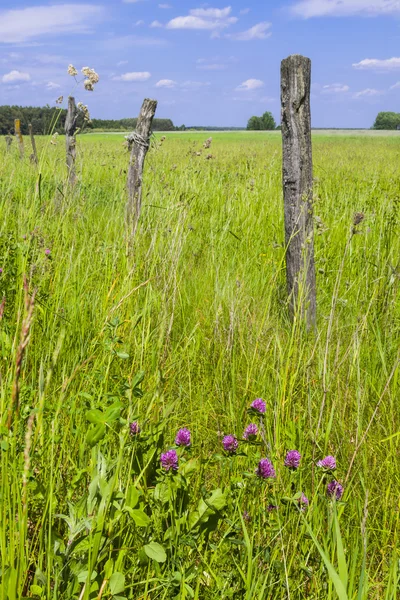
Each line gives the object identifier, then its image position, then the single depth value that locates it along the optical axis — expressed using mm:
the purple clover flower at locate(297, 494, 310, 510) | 1521
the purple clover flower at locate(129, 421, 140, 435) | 1477
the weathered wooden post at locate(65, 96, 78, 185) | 7679
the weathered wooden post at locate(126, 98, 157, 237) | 5156
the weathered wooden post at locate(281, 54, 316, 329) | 3264
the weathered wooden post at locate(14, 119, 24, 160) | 7995
